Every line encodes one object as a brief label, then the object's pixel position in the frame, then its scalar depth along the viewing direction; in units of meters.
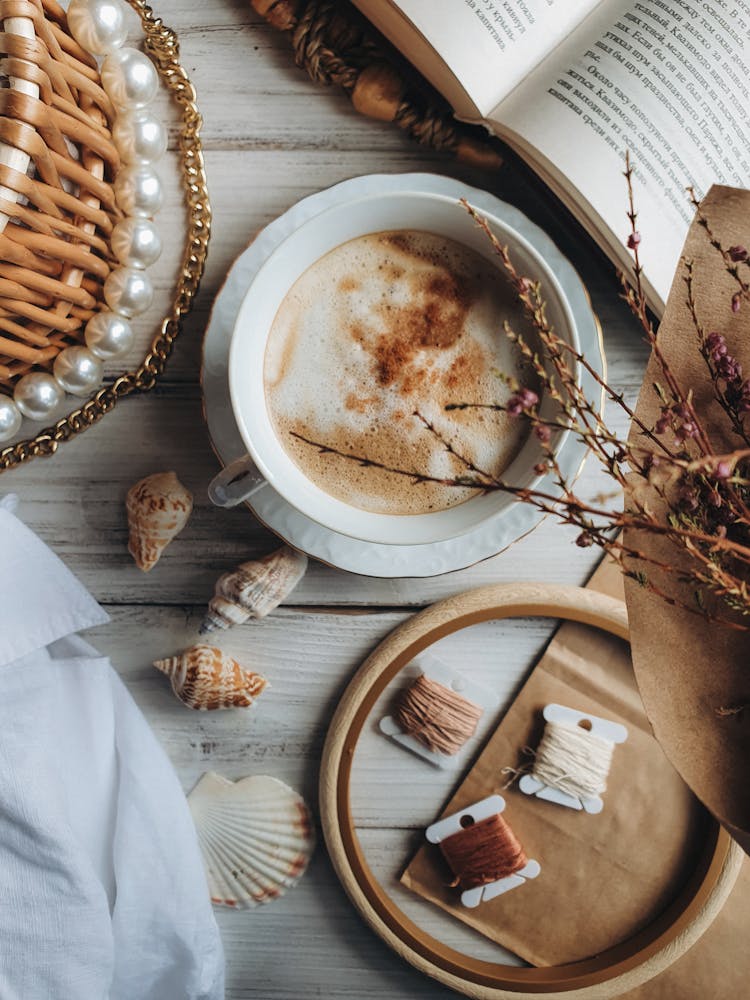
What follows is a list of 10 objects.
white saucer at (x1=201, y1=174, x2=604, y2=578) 0.79
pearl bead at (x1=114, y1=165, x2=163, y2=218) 0.75
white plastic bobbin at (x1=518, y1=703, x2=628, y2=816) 0.83
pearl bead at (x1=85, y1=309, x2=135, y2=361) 0.77
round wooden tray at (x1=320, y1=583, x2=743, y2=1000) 0.80
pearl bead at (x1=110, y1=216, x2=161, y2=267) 0.76
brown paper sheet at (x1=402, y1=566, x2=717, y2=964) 0.84
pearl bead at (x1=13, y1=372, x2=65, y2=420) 0.77
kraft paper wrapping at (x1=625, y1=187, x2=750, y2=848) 0.56
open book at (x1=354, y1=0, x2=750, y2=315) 0.74
